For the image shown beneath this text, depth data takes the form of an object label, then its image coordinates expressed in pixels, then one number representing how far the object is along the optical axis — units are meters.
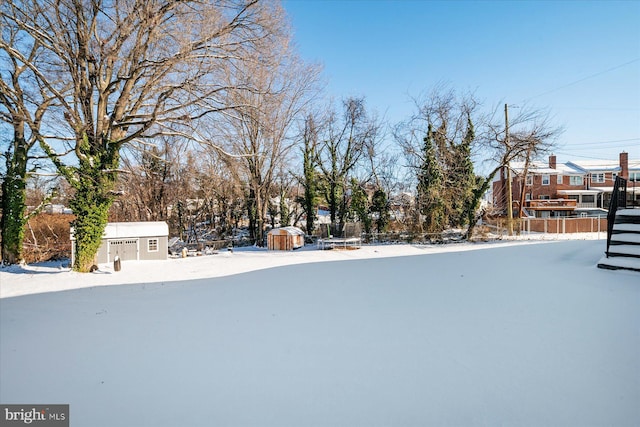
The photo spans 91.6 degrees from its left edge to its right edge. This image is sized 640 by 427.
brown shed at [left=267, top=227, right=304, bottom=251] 17.39
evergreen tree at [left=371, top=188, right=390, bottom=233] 20.31
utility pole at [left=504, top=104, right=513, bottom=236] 17.23
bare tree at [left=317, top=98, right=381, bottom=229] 22.25
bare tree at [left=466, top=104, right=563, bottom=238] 16.67
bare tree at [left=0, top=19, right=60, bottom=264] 11.24
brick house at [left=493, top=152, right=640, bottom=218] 31.02
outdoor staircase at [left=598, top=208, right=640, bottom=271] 5.54
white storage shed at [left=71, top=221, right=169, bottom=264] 12.73
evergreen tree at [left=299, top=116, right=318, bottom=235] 21.92
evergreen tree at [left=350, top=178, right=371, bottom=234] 20.24
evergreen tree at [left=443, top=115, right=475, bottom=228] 18.06
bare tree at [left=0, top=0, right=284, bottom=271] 8.23
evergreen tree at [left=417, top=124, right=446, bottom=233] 17.69
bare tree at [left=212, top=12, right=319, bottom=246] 16.73
